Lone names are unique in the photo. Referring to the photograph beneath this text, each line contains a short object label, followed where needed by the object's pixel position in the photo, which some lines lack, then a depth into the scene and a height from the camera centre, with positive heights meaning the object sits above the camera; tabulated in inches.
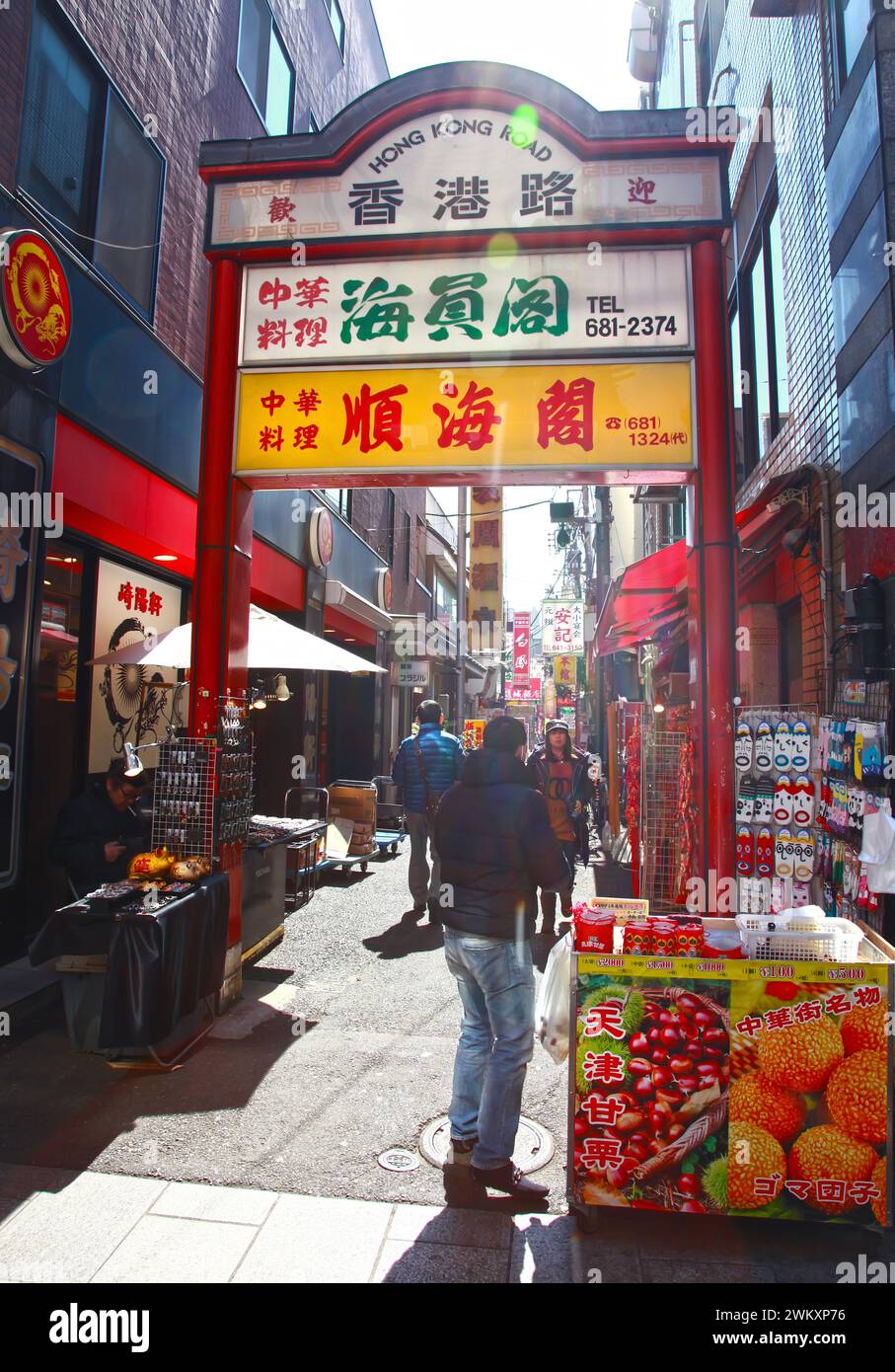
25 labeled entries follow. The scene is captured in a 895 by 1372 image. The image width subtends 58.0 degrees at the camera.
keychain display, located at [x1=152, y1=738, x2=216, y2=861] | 214.1 -17.6
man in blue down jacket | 328.8 -16.3
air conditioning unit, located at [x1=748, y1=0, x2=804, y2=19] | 270.1 +246.9
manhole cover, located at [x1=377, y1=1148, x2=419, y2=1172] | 147.9 -78.9
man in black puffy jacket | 140.6 -36.4
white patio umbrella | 276.2 +30.6
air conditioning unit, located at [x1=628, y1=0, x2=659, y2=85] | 615.9 +539.2
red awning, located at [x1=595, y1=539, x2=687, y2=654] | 349.1 +67.5
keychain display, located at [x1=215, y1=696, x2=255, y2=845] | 219.0 -11.3
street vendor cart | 124.6 -54.4
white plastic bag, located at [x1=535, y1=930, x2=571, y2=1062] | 140.2 -47.1
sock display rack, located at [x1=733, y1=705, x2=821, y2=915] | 222.1 -19.6
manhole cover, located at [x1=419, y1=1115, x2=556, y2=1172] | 150.7 -79.2
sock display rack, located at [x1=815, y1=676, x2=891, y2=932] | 193.0 -11.3
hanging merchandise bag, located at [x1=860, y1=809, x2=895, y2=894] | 182.9 -25.0
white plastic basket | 136.6 -34.5
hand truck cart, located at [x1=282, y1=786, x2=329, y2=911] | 322.7 -54.4
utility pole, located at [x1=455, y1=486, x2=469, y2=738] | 879.1 +140.2
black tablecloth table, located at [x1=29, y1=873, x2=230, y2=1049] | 173.2 -50.5
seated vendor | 223.6 -28.8
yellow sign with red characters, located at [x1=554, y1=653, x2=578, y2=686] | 1300.4 +108.2
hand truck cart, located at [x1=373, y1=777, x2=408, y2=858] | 502.0 -53.0
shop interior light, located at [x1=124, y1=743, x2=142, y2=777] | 219.4 -8.6
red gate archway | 209.0 +116.3
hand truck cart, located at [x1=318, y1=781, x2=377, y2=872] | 415.2 -39.9
